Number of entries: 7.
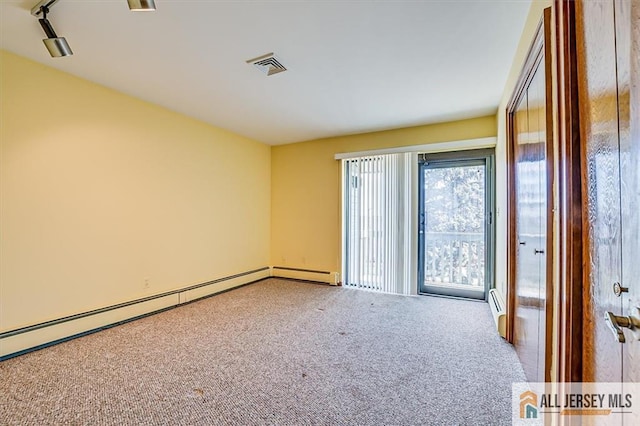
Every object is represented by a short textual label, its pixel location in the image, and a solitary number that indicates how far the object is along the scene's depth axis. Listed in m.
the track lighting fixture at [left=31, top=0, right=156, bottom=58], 1.55
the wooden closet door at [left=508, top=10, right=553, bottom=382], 1.51
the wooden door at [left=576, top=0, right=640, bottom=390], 0.72
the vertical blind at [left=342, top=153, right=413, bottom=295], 4.14
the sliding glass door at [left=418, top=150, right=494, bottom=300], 3.78
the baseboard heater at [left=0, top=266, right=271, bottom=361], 2.27
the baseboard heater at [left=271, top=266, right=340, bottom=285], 4.58
